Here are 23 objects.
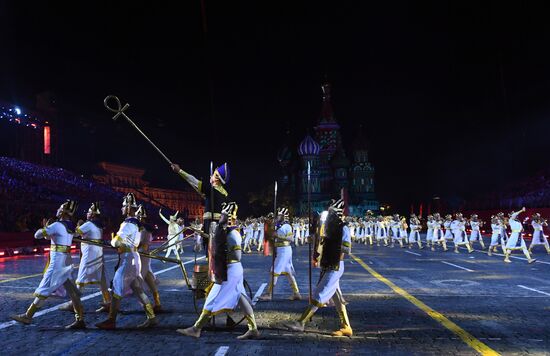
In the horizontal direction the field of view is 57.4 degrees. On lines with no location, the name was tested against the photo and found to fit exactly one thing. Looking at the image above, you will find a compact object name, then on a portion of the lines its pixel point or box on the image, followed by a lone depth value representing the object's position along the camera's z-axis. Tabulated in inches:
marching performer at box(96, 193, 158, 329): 324.5
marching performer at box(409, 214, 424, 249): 1382.9
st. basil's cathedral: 4589.1
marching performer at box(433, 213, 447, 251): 1216.2
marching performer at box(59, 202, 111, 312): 391.9
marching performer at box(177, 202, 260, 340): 293.4
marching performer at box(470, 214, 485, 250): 1157.7
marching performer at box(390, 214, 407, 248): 1461.6
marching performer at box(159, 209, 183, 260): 933.8
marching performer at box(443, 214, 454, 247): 1282.7
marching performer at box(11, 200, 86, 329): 326.0
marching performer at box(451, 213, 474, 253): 1131.6
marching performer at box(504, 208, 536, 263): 814.9
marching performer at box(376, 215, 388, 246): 1569.5
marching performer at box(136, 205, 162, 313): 381.9
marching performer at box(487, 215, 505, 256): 1023.6
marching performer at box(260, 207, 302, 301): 442.3
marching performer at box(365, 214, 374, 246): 1663.8
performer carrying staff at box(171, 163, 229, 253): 331.0
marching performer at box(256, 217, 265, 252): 1219.6
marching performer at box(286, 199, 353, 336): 306.2
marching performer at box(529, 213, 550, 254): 991.6
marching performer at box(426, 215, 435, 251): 1304.1
